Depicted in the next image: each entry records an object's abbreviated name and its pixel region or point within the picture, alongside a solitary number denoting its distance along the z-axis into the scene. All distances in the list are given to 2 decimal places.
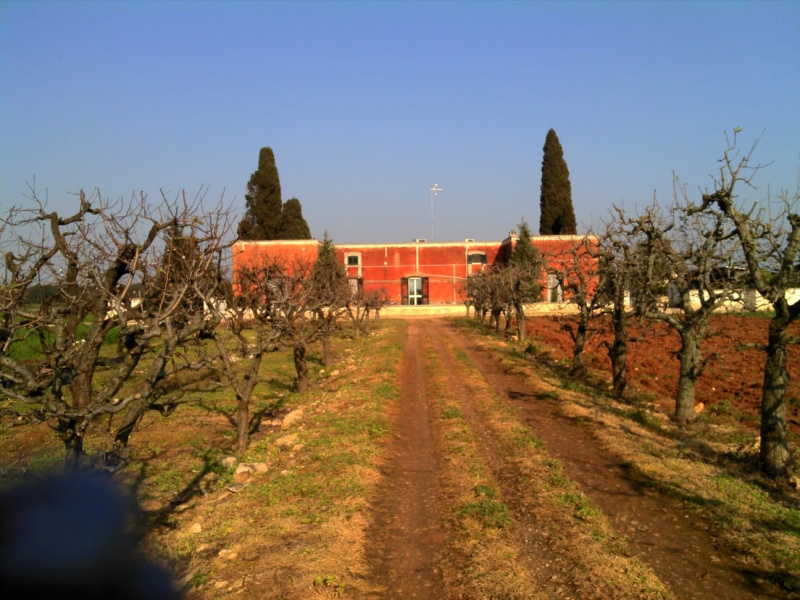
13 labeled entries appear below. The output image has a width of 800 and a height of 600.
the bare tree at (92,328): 6.04
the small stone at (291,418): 12.36
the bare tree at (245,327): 10.22
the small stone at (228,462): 9.45
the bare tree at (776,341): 8.52
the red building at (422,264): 57.81
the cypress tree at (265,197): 55.75
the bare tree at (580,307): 17.12
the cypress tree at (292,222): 57.50
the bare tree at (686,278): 11.72
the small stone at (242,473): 8.71
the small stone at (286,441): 10.37
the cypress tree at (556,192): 55.31
